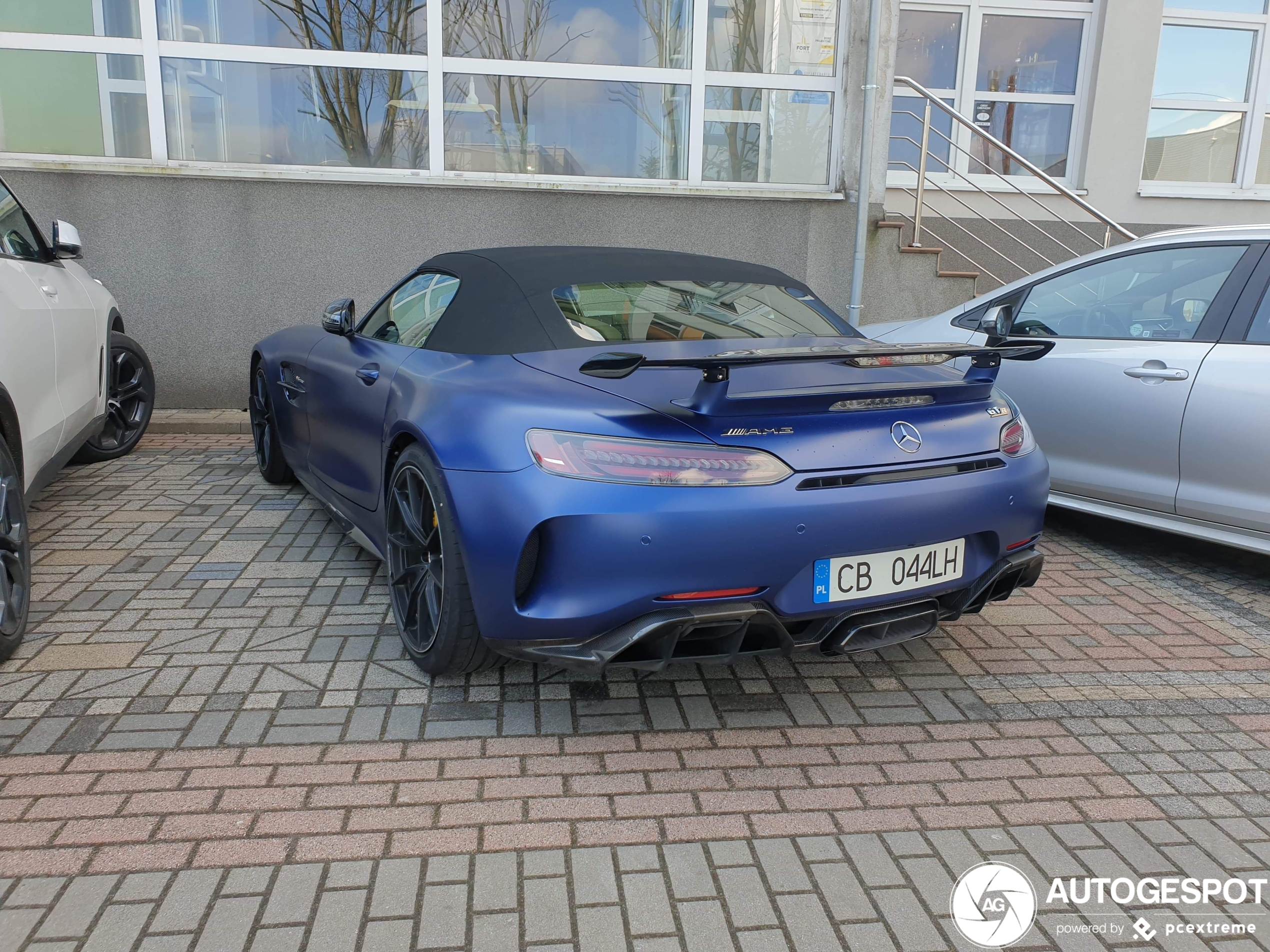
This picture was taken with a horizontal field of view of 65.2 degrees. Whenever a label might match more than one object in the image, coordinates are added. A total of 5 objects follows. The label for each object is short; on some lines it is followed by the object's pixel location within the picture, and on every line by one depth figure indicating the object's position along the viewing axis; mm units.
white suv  3342
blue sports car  2527
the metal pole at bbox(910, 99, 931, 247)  8047
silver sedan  4078
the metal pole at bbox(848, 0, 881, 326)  7648
